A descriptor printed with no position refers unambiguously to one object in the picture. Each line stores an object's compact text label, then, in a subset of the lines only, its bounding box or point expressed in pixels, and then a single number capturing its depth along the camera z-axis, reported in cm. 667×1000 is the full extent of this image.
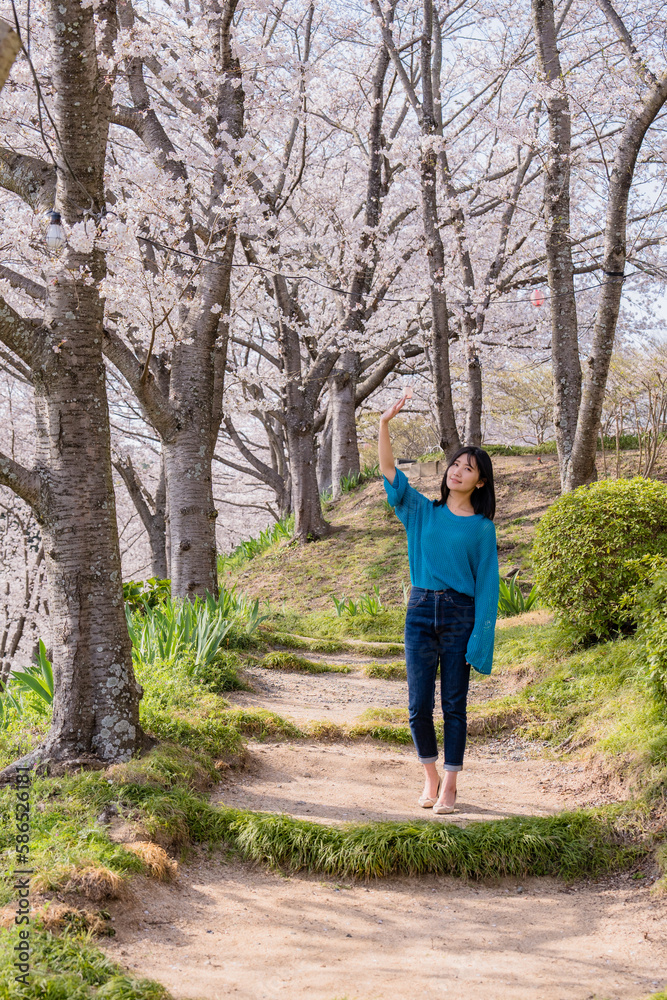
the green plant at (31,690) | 436
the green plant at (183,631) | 547
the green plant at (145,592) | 752
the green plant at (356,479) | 1348
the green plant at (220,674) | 541
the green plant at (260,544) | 1244
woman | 361
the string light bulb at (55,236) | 353
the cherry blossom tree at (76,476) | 364
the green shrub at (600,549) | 514
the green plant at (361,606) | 873
